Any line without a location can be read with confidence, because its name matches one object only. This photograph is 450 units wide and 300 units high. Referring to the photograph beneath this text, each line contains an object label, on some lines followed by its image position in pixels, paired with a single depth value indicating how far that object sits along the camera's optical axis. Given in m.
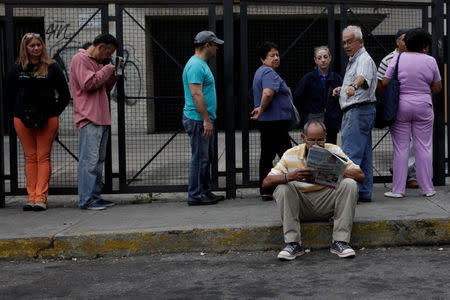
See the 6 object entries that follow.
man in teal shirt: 5.91
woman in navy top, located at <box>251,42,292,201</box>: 6.19
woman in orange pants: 6.05
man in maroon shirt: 6.00
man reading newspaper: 4.68
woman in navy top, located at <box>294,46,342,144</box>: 6.46
